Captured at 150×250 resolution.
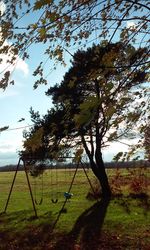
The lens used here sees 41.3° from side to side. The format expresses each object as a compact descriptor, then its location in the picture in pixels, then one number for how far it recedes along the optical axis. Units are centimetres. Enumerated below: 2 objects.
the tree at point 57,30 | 224
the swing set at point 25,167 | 804
